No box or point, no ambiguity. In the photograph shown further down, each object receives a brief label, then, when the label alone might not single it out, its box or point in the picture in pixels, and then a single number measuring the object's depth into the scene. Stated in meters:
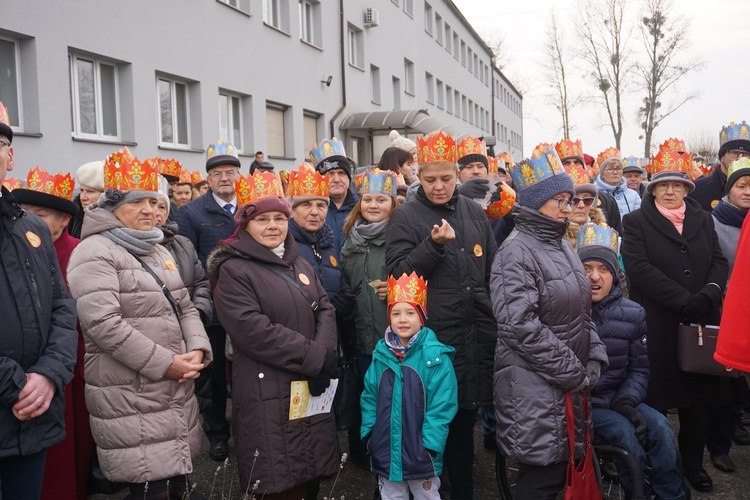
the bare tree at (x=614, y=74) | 26.02
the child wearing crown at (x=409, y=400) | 3.59
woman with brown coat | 3.43
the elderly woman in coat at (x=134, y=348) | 3.26
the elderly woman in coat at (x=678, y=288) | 4.35
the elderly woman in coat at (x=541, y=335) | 3.26
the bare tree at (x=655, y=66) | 25.00
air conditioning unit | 20.94
